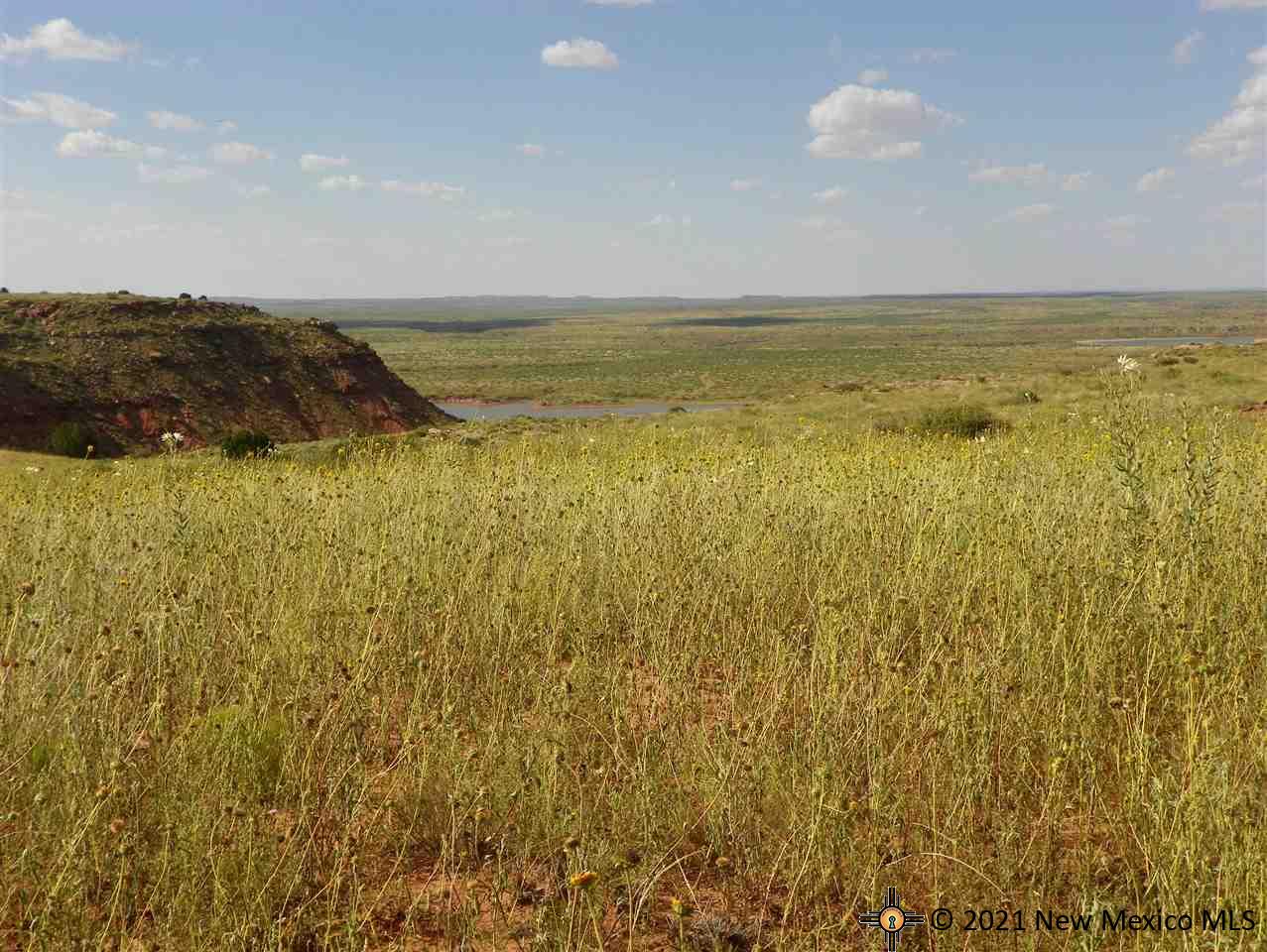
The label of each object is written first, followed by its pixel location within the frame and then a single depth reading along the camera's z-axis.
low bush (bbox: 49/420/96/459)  27.25
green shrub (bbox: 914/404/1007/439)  16.33
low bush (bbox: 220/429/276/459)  15.40
